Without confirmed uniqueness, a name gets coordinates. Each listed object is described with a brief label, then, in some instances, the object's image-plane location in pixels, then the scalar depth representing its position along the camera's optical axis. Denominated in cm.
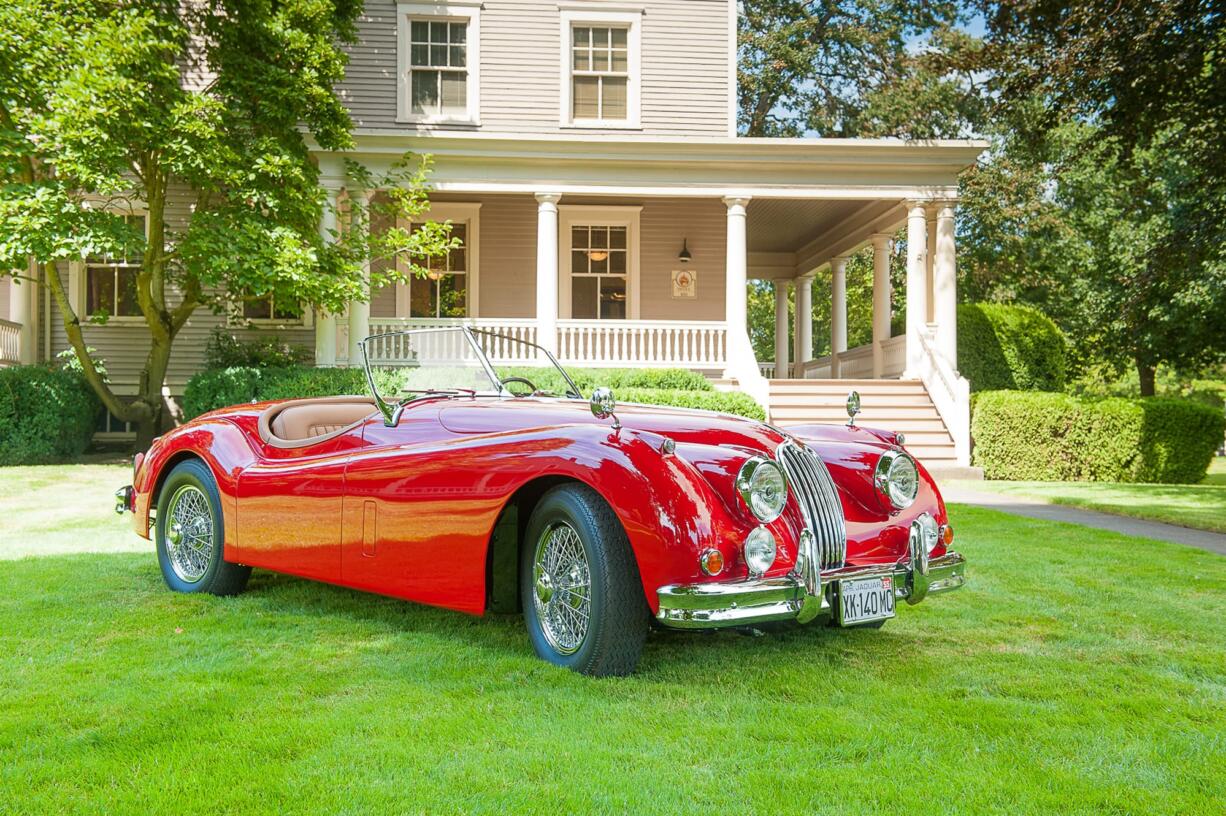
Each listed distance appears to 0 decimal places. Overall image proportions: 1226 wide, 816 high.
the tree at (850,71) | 2731
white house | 1570
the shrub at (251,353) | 1538
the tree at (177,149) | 1177
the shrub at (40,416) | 1330
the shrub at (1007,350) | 1950
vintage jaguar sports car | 338
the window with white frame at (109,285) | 1712
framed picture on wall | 1855
